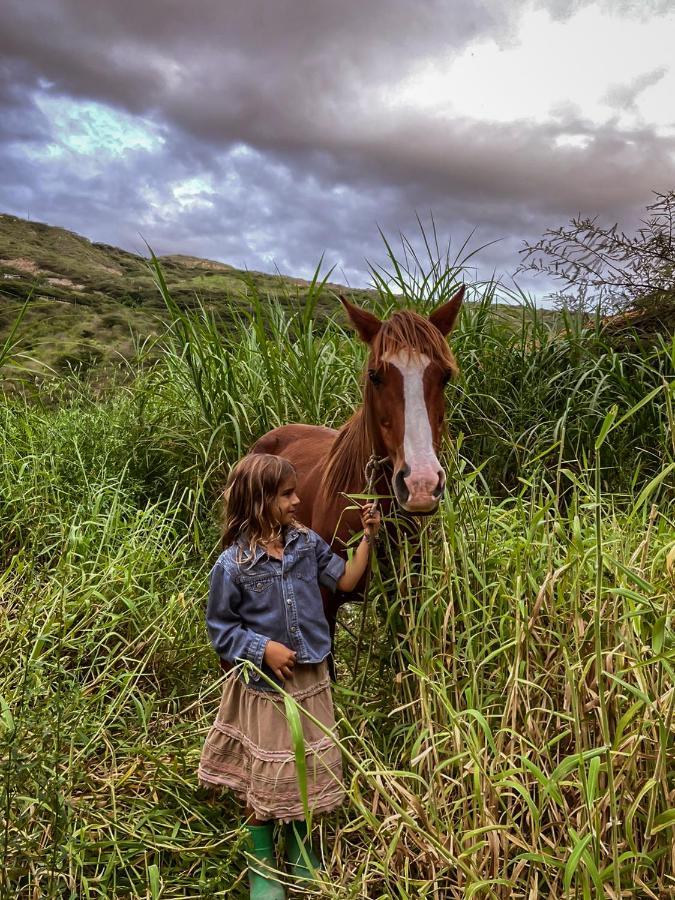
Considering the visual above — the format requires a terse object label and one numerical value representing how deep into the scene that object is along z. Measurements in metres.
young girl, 1.74
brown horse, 1.65
